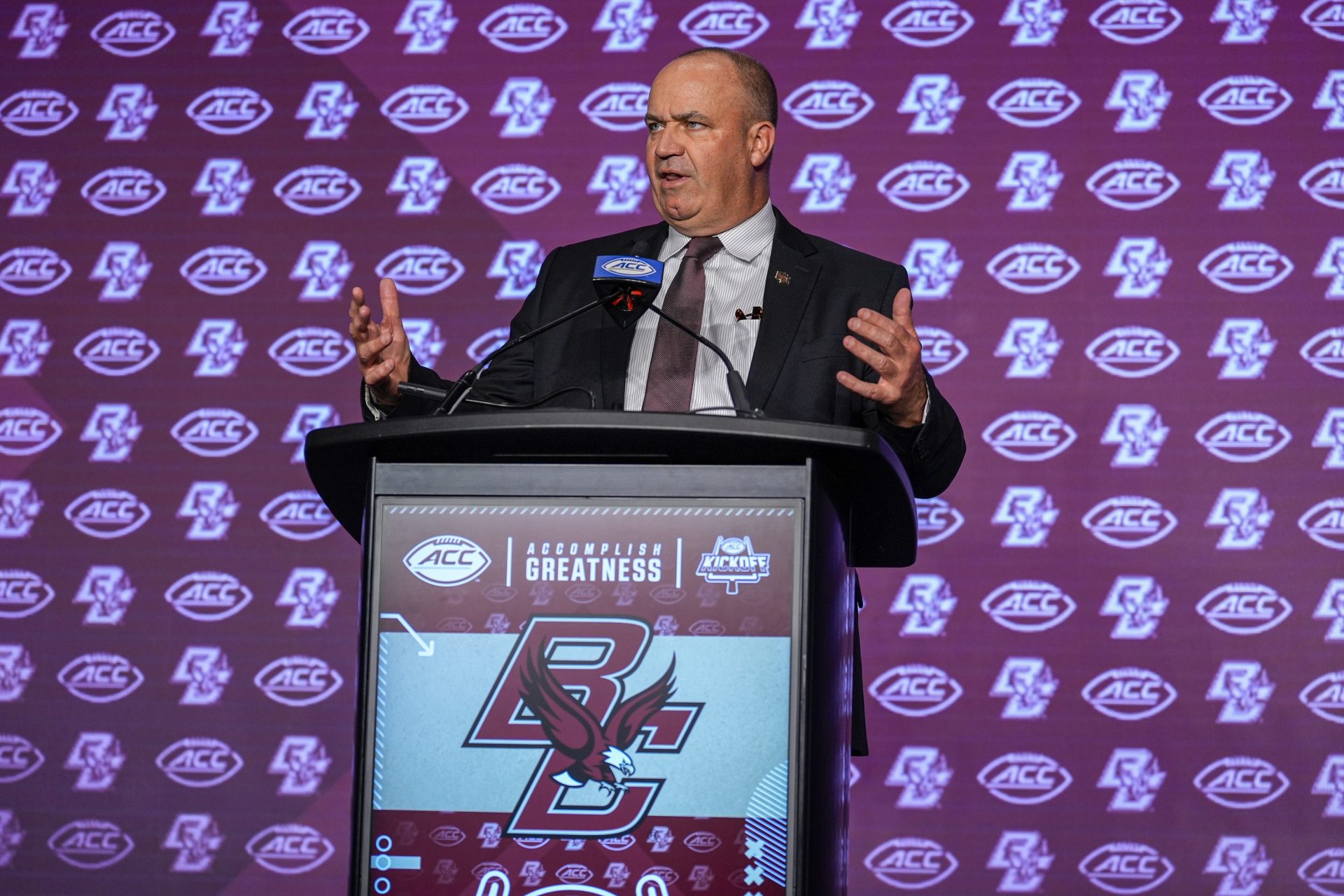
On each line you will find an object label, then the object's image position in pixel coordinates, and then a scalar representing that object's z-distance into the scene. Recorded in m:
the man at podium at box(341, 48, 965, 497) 5.28
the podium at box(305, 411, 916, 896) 4.81
